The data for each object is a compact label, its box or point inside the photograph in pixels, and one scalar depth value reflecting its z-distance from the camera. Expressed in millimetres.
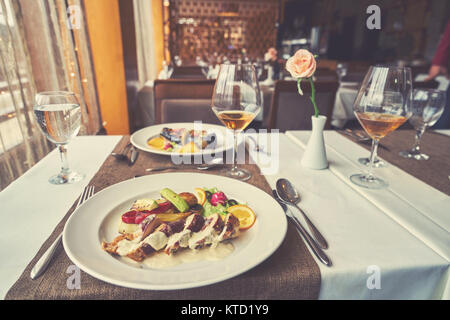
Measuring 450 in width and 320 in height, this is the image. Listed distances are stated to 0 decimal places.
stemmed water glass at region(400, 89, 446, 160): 982
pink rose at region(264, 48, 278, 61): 3520
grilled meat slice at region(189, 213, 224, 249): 468
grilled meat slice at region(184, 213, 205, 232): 493
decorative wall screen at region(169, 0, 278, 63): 8922
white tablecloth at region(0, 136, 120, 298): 480
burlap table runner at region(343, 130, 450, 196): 819
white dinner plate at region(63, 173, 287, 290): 397
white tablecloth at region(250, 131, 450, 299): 475
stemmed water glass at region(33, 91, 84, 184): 708
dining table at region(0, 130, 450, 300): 439
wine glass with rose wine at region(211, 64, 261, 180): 774
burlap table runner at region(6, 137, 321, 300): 413
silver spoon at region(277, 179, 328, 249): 537
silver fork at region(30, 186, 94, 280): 437
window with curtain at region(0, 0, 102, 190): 1377
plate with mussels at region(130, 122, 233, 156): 930
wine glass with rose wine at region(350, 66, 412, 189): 700
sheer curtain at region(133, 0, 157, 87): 4430
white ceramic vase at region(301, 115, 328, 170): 882
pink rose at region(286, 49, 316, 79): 750
